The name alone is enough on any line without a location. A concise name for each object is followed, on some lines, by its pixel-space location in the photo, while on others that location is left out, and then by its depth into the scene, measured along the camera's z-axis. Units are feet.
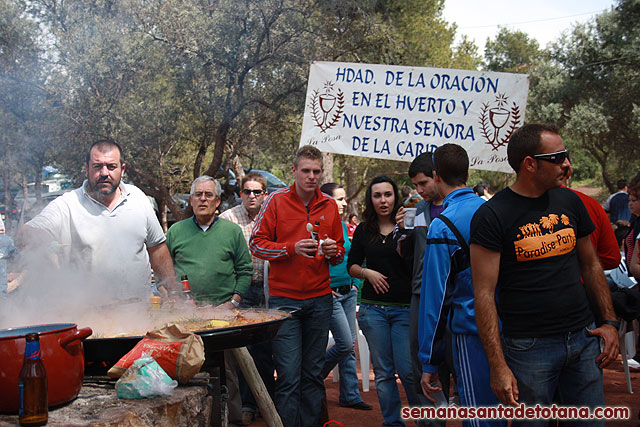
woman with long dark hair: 14.24
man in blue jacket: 9.27
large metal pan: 9.29
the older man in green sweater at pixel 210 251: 15.48
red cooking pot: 6.97
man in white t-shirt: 12.51
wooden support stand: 12.73
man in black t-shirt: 8.69
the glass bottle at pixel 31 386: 6.82
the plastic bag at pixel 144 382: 8.07
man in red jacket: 13.98
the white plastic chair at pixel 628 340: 19.01
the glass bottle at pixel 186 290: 13.66
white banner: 19.40
